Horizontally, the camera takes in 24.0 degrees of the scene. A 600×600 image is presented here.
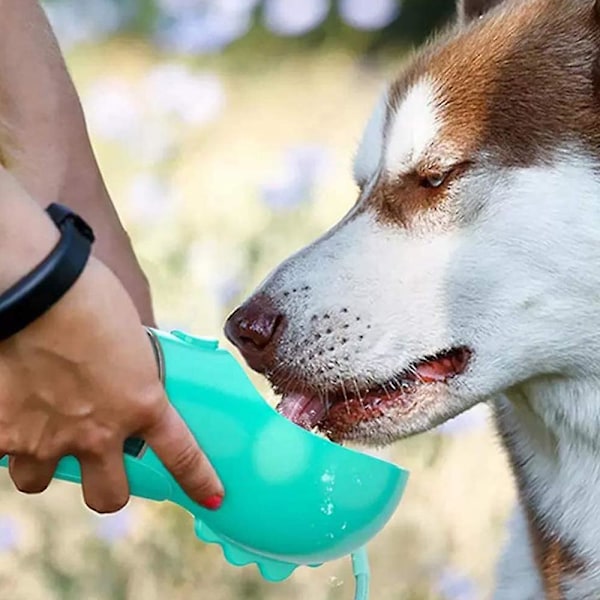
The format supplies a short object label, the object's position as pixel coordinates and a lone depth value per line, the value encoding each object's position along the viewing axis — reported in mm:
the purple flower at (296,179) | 3783
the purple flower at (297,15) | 3881
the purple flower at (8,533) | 3494
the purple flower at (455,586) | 3367
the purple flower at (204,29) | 3939
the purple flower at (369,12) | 3828
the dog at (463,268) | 1938
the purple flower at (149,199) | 3848
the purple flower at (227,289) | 3668
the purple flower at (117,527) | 3492
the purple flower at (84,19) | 3939
